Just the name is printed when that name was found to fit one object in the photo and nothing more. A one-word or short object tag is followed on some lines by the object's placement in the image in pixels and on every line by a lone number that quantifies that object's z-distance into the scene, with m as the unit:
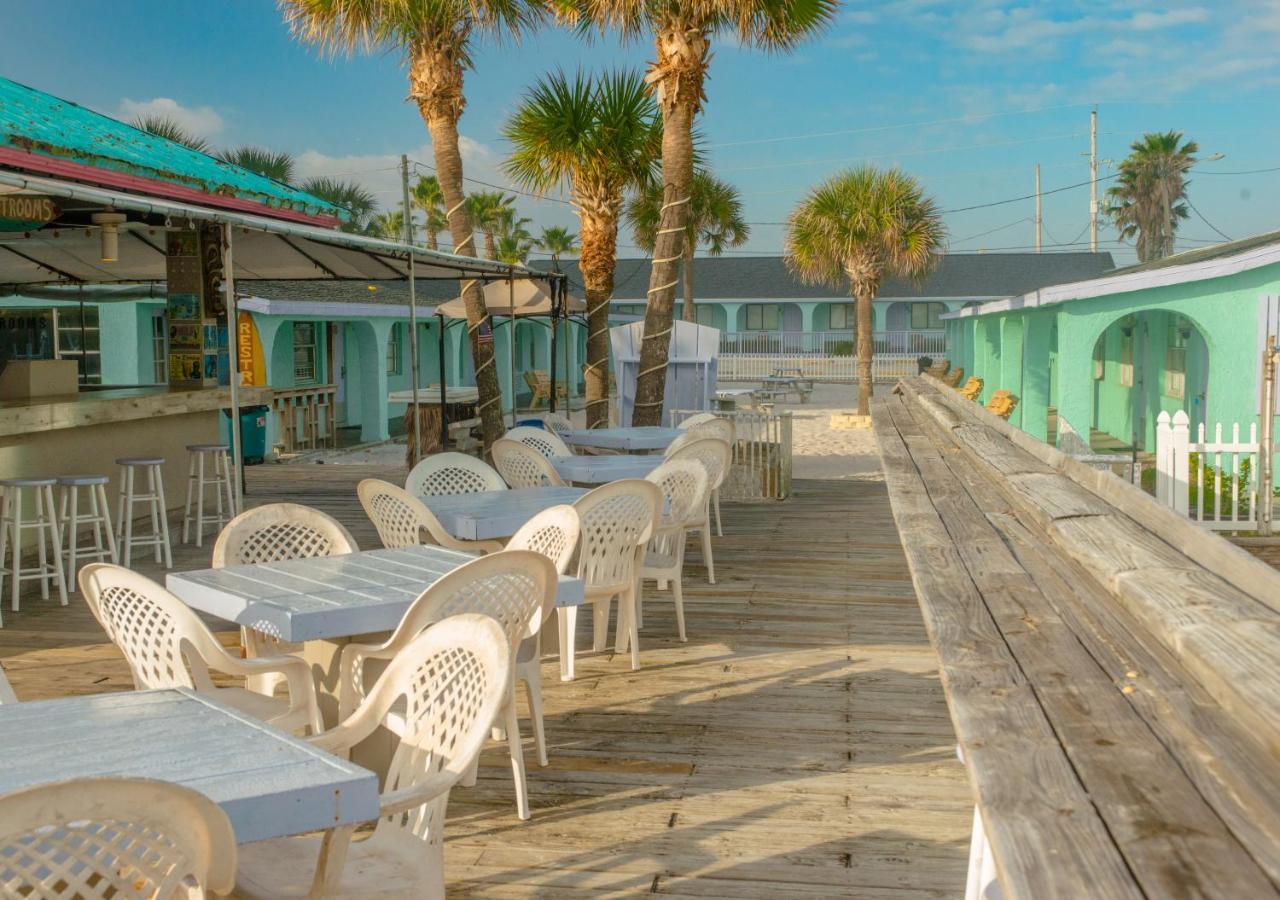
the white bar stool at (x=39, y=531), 8.23
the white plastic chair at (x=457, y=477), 7.77
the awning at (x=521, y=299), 18.64
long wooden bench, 1.75
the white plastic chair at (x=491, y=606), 4.15
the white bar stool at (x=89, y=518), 8.52
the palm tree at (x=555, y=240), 49.47
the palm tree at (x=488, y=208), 45.72
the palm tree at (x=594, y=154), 16.88
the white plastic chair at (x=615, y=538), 6.27
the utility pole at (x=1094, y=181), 70.69
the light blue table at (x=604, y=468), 8.85
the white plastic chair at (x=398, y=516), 6.41
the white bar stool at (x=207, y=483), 10.99
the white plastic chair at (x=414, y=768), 2.91
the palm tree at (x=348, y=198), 43.91
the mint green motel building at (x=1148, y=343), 12.23
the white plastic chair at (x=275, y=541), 5.44
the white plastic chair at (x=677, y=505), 7.29
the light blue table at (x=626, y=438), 11.59
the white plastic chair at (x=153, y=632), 3.93
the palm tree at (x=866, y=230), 28.03
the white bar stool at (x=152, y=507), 9.51
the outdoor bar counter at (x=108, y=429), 9.41
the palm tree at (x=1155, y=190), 56.44
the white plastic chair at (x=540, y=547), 5.12
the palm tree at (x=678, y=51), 14.57
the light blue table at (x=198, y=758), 2.60
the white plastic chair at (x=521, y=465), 8.74
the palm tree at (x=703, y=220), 30.98
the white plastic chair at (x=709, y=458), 8.52
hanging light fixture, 10.92
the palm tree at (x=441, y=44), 15.23
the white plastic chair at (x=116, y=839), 2.00
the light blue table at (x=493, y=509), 6.45
